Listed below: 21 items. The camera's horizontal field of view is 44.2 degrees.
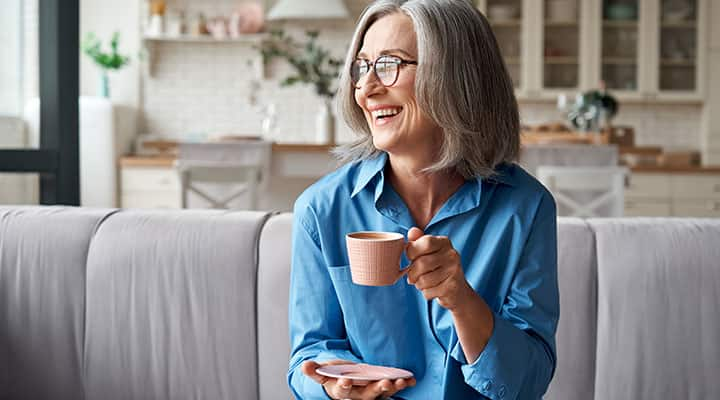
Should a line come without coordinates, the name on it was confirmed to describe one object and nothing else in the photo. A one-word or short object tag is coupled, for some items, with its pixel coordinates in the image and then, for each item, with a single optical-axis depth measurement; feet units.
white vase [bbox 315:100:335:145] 16.37
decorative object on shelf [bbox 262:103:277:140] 16.62
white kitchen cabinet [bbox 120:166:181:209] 20.58
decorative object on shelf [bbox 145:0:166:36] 22.08
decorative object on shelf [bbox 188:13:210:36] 22.21
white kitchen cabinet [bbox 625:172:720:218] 19.02
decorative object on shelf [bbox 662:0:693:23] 21.56
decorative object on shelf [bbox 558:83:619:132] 16.56
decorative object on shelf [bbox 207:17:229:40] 22.21
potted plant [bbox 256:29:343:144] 16.34
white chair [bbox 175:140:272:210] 14.73
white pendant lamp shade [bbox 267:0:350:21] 20.77
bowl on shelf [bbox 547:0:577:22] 21.84
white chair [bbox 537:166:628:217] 13.93
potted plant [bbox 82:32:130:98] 21.12
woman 4.01
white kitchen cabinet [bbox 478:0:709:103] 21.61
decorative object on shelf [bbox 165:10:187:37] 22.25
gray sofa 5.49
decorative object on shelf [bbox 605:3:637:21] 21.66
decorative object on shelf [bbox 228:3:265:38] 22.24
